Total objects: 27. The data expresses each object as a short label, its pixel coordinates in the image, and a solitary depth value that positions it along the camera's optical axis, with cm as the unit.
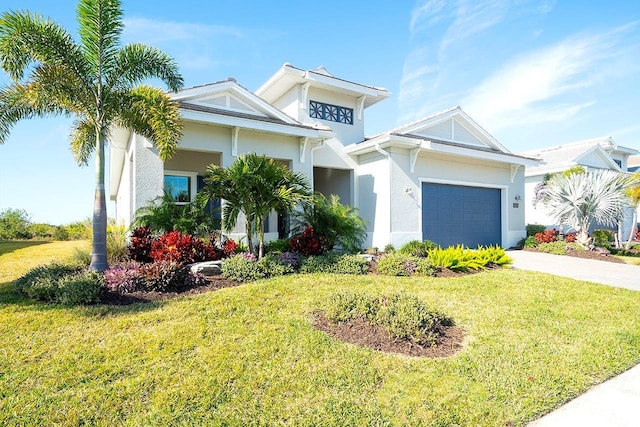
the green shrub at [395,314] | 458
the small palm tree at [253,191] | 790
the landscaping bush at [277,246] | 994
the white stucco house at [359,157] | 1065
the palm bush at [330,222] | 970
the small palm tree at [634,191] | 1489
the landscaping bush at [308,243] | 921
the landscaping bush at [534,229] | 1654
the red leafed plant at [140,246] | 846
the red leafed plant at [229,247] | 897
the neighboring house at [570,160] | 1938
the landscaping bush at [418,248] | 1080
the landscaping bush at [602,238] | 1622
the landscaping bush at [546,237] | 1520
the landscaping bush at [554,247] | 1371
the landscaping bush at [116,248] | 862
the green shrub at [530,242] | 1507
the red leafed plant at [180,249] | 764
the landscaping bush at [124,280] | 619
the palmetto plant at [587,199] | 1341
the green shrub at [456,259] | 916
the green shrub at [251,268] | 743
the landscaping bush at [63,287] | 559
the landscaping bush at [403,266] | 848
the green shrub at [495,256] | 994
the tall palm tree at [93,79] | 661
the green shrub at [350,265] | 833
